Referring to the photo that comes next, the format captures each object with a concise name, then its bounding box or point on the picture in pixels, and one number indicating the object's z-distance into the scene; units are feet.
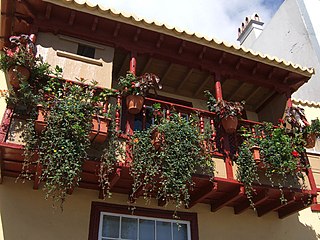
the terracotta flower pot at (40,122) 19.47
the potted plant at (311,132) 26.37
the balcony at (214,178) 20.59
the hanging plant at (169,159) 21.01
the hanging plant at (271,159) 23.66
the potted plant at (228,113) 24.50
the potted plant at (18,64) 20.66
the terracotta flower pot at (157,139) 21.52
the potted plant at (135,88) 22.56
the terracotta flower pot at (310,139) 26.49
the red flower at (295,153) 24.52
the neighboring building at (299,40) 41.03
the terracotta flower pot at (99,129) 20.31
